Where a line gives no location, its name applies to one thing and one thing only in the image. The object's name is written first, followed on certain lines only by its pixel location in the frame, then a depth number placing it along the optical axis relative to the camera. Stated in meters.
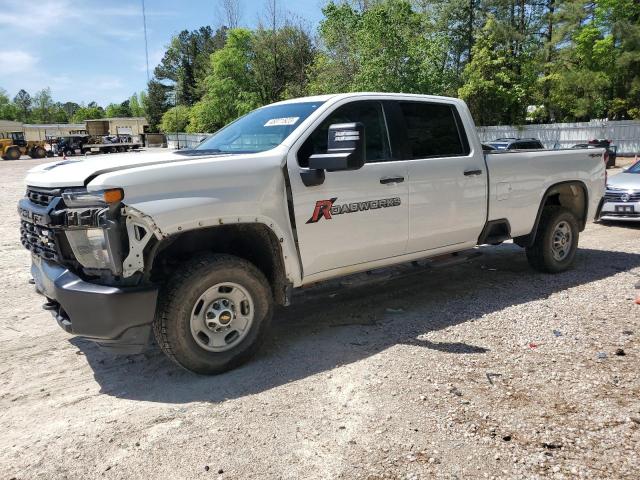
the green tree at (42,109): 129.18
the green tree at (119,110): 148.38
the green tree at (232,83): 48.56
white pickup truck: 3.45
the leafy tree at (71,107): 180.00
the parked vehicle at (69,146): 46.66
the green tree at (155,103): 90.38
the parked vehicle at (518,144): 14.59
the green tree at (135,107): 132.81
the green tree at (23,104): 128.74
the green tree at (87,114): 154.88
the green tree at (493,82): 32.06
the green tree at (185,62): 79.56
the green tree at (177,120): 68.19
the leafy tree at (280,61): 46.09
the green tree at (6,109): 122.54
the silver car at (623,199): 9.55
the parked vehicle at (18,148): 43.50
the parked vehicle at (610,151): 21.41
